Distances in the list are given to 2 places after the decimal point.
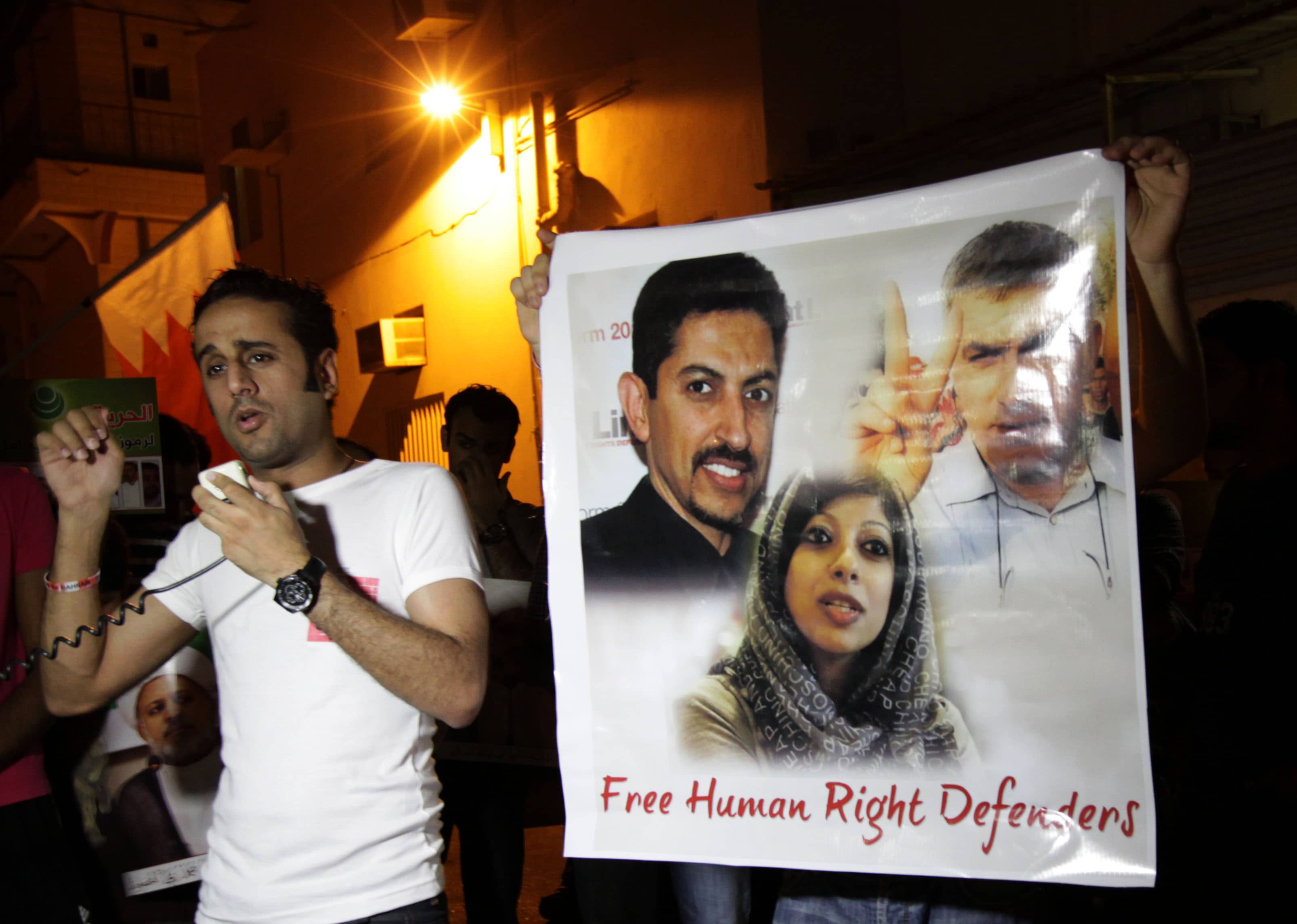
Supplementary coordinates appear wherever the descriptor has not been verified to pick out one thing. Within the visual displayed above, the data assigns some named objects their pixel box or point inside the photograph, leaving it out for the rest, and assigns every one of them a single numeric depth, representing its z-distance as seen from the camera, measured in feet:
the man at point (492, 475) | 11.78
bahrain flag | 11.34
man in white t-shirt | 5.72
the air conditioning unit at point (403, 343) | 33.35
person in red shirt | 7.39
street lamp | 29.22
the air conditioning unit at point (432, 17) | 29.07
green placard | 9.68
